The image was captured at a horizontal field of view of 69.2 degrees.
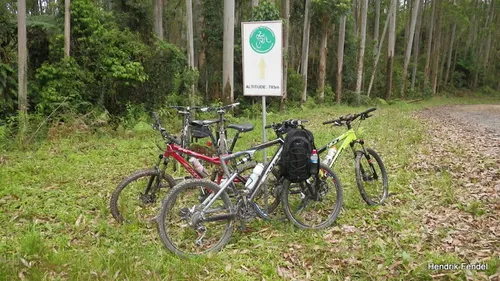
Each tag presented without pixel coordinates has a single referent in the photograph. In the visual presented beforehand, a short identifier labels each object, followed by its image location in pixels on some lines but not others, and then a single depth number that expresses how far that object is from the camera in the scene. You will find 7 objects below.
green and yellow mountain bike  4.78
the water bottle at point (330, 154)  4.73
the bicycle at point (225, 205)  3.61
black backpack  3.89
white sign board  4.28
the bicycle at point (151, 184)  4.20
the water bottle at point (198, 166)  4.38
